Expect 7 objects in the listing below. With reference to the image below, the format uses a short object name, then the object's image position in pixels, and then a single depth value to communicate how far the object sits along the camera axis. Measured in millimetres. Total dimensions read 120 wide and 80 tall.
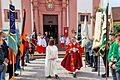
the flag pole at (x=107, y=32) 8164
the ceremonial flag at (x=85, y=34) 13086
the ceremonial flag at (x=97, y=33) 9313
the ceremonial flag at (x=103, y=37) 8986
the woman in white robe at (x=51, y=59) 10516
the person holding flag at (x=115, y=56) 6434
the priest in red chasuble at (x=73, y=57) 11227
